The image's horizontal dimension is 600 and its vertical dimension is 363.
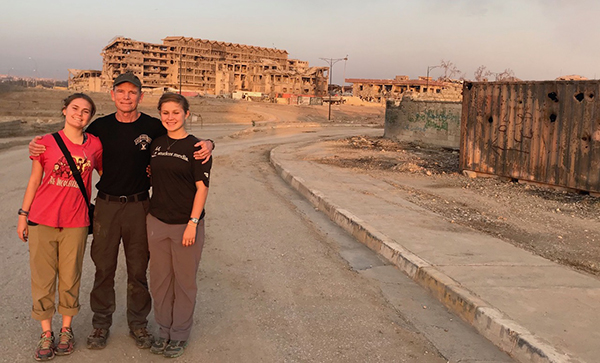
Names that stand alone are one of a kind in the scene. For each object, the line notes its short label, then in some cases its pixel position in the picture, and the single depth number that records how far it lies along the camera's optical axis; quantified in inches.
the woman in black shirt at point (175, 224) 143.0
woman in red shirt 141.2
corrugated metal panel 422.9
